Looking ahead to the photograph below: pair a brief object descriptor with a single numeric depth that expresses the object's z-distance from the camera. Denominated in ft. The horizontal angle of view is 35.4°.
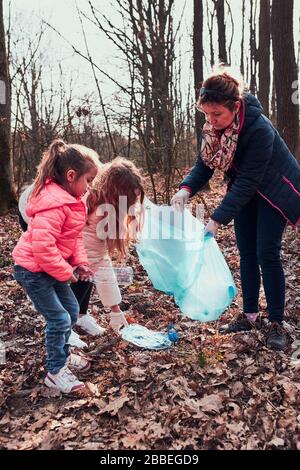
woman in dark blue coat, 9.71
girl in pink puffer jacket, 8.70
